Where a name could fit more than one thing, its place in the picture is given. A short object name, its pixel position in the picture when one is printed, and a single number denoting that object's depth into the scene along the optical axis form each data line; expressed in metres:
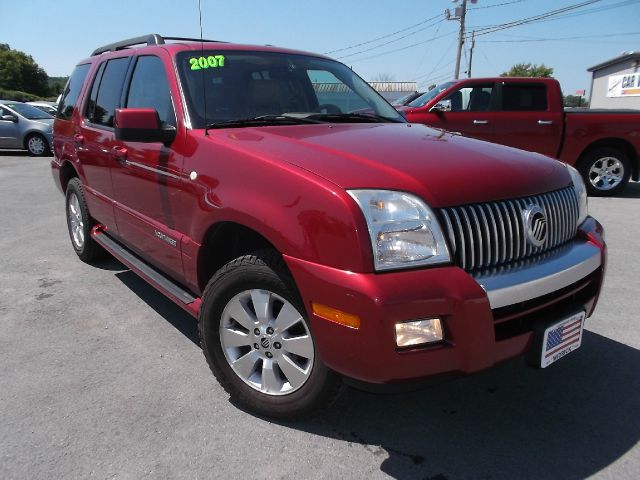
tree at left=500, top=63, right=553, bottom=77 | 63.92
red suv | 1.94
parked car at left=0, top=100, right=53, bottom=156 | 14.33
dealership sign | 31.80
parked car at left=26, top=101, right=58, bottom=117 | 18.14
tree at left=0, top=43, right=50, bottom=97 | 72.62
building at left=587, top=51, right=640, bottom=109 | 32.16
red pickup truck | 8.45
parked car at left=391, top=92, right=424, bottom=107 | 9.46
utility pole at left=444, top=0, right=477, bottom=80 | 32.56
